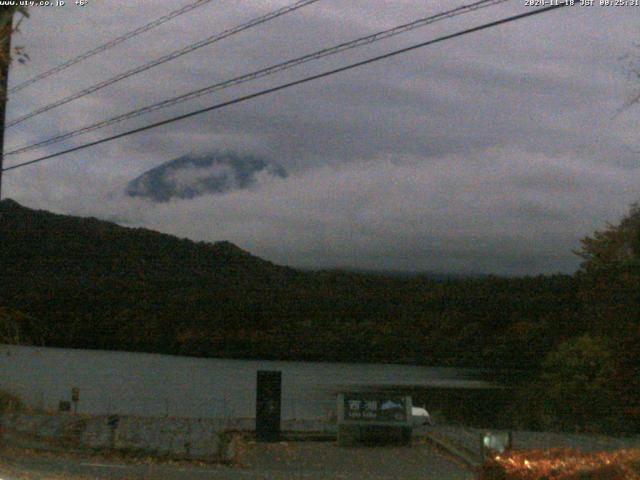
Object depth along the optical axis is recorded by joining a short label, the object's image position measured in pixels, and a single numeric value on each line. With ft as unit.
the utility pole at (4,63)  32.67
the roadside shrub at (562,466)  30.32
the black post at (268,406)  96.27
